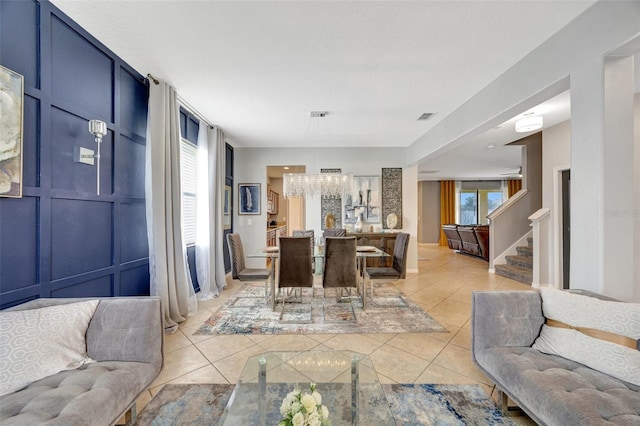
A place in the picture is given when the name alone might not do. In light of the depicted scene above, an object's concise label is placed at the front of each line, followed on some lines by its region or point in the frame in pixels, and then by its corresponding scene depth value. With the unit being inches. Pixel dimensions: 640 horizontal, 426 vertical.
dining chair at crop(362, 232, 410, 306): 144.1
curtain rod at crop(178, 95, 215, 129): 130.6
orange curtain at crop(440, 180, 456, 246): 407.5
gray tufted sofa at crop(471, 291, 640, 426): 44.3
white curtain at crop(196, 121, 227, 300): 155.8
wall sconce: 78.1
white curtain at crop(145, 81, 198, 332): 106.8
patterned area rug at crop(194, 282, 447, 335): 111.8
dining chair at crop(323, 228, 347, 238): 182.8
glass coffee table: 50.9
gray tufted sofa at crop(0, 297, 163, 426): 43.1
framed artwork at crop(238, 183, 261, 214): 219.3
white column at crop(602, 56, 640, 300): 64.4
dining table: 134.0
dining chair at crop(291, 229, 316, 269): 178.5
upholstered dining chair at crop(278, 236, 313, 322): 124.3
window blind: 144.6
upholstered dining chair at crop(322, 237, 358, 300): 126.3
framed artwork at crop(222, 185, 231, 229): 201.6
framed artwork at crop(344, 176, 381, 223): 222.1
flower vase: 211.9
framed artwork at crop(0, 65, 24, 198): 57.7
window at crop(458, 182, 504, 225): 412.8
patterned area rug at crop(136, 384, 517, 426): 62.2
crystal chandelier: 163.9
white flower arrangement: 39.0
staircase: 188.0
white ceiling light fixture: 144.9
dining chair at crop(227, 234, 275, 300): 142.4
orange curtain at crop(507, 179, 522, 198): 401.4
